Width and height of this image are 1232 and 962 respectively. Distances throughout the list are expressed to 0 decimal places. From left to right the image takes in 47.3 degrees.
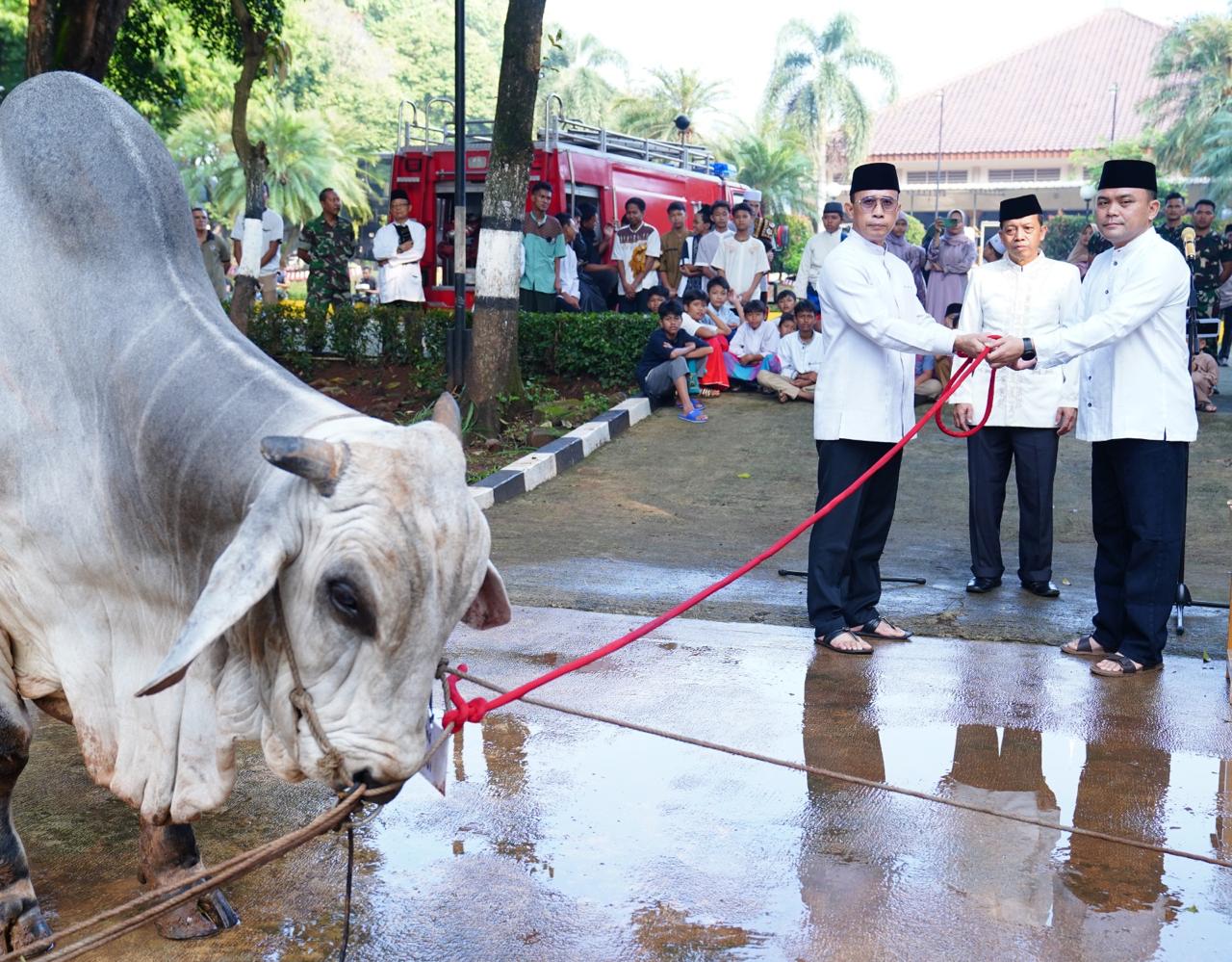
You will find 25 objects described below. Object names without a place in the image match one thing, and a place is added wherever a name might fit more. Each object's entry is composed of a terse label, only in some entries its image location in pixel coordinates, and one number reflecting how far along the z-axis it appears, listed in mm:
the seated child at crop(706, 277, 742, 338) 12578
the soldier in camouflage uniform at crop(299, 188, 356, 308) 13594
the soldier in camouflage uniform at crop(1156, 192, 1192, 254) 12602
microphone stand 5980
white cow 2477
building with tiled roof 49094
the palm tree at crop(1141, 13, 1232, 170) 41594
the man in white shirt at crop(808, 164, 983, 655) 5812
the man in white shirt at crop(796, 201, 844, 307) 13375
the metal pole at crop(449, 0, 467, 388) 11023
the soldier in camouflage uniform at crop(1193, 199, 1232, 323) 13047
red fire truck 14500
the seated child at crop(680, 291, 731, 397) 11984
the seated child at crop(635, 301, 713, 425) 11422
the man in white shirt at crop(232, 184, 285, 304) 16109
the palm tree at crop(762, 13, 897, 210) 46406
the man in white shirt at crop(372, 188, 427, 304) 13086
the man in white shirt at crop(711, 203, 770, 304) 13912
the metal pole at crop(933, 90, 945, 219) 47362
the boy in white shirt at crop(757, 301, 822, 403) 11805
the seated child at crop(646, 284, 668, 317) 13117
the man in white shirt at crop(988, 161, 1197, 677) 5551
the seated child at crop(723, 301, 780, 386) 12195
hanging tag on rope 2777
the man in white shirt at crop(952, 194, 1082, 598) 6621
